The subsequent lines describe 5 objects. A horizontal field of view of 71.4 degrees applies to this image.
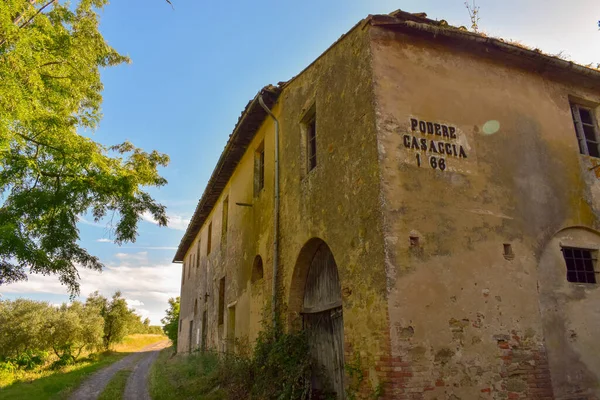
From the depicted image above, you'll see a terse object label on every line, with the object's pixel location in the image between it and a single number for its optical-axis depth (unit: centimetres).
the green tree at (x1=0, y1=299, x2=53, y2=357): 2296
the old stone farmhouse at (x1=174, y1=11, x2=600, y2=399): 564
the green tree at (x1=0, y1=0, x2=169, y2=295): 707
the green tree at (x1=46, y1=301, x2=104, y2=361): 2491
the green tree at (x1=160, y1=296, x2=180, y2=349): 2992
